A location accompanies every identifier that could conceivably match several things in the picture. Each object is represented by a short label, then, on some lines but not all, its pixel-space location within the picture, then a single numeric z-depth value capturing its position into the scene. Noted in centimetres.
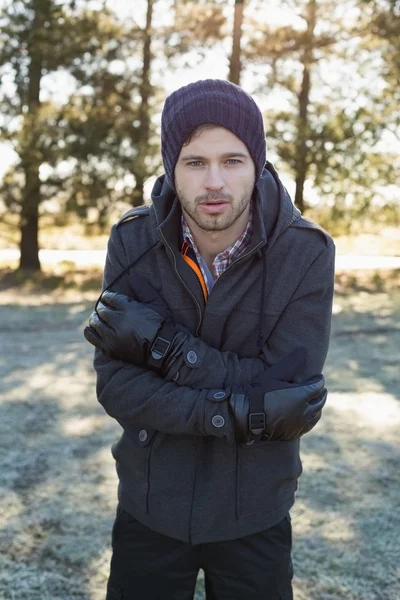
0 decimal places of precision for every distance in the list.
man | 186
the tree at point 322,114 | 1371
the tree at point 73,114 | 1299
